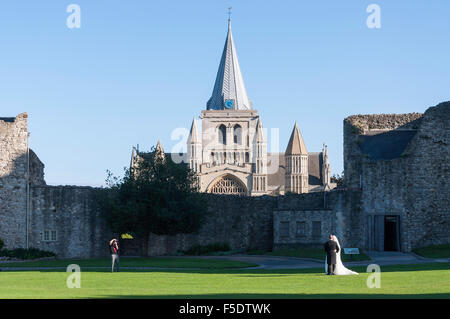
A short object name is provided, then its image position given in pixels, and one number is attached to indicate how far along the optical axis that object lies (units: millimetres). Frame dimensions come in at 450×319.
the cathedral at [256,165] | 169750
